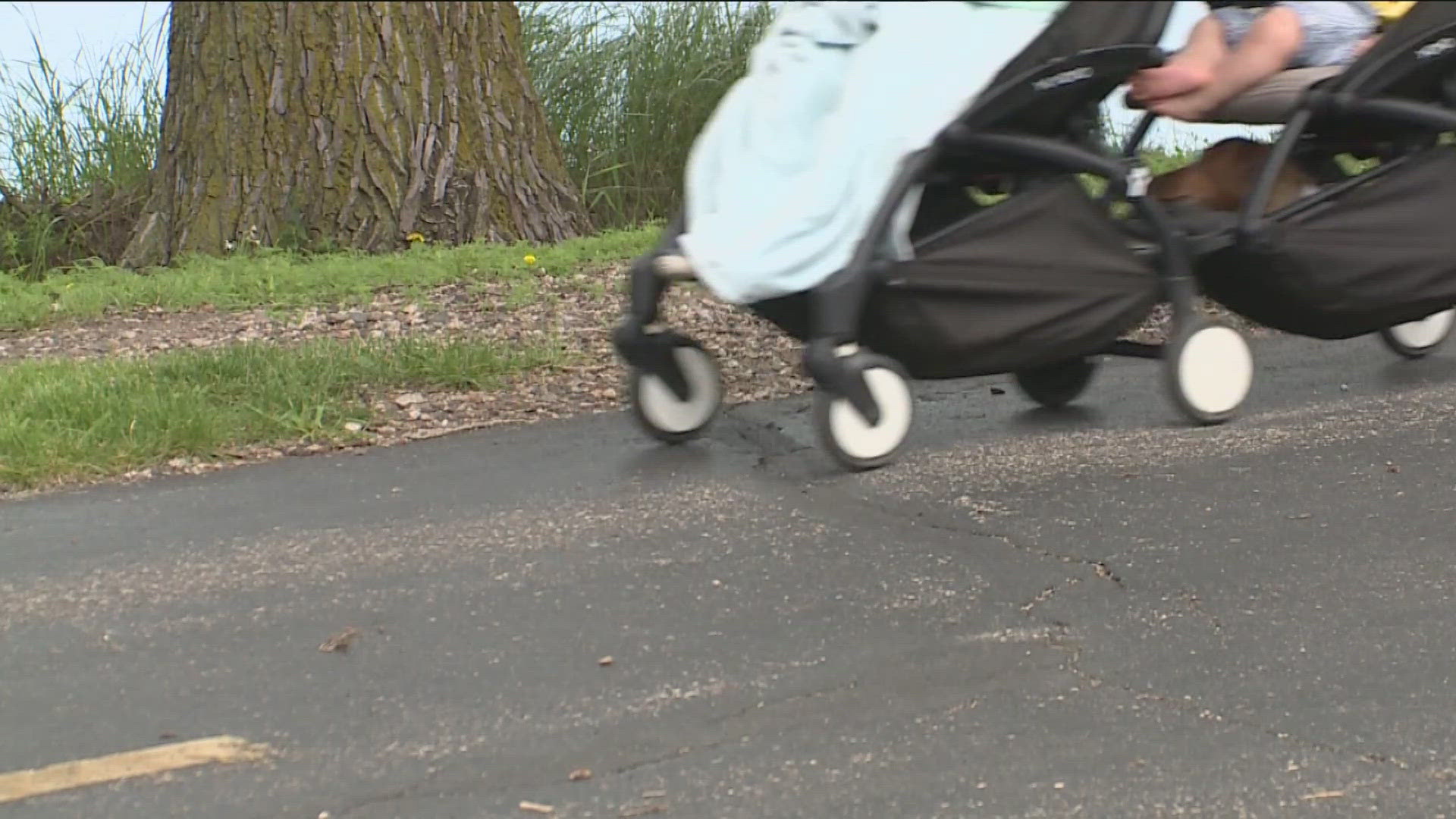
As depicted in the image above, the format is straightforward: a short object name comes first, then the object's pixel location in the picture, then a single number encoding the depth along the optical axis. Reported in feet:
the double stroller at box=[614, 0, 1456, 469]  26.99
